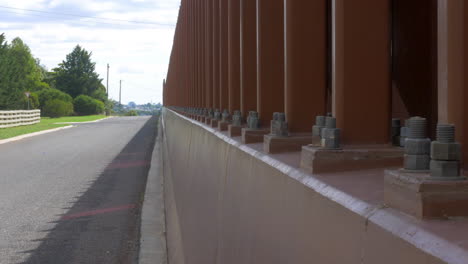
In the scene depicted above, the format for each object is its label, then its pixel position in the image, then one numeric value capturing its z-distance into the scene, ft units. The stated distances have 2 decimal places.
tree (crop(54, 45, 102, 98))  363.15
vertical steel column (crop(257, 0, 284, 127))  10.68
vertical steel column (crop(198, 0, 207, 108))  23.91
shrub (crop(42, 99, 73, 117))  271.28
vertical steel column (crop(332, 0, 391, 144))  6.32
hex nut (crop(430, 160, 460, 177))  3.95
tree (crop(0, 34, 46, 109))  201.57
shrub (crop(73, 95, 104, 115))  324.45
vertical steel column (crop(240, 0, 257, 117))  13.00
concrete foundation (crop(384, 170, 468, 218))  3.80
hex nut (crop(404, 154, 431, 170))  4.25
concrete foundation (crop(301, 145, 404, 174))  5.98
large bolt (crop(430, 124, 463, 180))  3.96
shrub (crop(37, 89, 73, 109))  291.22
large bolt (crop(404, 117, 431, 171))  4.25
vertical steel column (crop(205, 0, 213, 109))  20.51
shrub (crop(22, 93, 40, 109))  267.37
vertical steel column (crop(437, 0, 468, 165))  4.24
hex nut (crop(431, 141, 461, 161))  3.99
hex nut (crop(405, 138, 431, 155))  4.29
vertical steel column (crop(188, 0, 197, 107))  30.21
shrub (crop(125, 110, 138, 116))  405.12
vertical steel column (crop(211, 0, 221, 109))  18.65
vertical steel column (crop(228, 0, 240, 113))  14.80
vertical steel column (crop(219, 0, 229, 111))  16.88
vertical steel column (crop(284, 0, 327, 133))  8.45
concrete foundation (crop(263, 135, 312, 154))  8.12
